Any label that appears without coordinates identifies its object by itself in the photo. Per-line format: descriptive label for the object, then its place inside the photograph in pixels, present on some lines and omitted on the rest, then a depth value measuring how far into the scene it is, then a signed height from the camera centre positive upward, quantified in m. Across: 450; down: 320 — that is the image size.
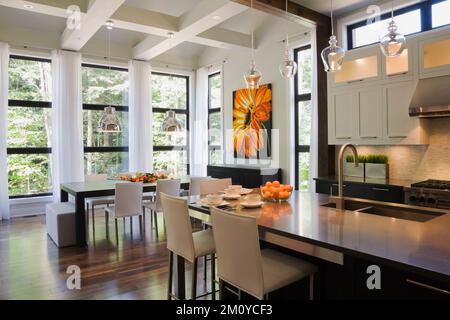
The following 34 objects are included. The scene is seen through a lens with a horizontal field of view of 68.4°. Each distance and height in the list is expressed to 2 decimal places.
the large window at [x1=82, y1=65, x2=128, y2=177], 7.09 +0.87
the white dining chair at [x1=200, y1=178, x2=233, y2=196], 3.49 -0.34
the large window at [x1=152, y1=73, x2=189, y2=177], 7.97 +0.87
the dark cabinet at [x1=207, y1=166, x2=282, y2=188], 5.95 -0.40
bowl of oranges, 2.73 -0.33
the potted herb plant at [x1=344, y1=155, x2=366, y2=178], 4.68 -0.24
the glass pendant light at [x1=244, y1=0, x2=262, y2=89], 3.28 +0.76
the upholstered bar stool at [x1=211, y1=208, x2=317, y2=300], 1.80 -0.65
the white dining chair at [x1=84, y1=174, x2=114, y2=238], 5.30 -0.71
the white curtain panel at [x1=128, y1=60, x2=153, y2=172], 7.39 +0.91
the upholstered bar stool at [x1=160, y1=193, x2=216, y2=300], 2.36 -0.64
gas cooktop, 3.59 -0.39
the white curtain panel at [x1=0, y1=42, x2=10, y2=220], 5.96 +0.56
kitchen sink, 2.26 -0.43
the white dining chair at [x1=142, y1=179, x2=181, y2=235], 4.86 -0.51
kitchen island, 1.37 -0.44
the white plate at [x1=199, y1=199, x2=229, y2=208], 2.53 -0.39
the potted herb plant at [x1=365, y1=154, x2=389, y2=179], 4.51 -0.22
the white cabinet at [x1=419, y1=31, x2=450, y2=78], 3.77 +1.12
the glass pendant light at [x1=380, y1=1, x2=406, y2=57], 2.32 +0.77
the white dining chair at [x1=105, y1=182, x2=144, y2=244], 4.56 -0.62
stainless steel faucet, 2.32 -0.23
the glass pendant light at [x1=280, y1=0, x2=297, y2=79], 3.03 +0.79
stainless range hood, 3.67 +0.59
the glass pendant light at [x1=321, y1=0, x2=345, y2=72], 2.66 +0.78
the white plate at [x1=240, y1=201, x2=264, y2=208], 2.46 -0.38
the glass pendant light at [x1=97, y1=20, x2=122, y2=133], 5.14 +0.54
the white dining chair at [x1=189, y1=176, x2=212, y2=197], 5.19 -0.50
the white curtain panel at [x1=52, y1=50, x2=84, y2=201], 6.49 +0.75
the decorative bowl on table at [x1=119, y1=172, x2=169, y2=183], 5.21 -0.35
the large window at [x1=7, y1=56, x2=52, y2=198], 6.34 +0.59
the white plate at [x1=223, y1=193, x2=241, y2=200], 2.80 -0.36
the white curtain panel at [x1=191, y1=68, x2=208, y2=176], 8.16 +0.68
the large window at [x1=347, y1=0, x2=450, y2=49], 4.21 +1.78
